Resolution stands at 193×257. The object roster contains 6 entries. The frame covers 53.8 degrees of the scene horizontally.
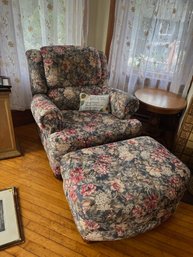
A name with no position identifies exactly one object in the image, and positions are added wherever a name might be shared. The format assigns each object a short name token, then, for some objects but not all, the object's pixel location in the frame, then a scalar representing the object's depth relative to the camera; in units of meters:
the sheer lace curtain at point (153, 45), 1.88
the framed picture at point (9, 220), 1.19
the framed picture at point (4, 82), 1.49
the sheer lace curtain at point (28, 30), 1.74
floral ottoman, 1.02
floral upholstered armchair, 1.44
